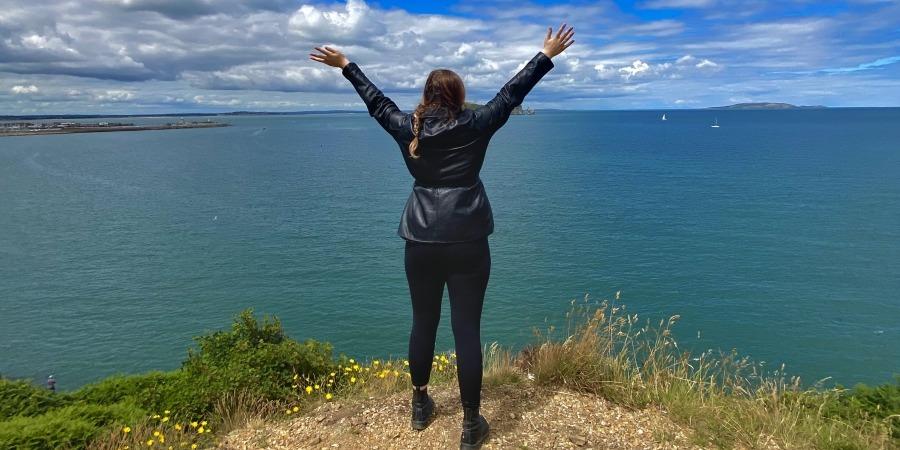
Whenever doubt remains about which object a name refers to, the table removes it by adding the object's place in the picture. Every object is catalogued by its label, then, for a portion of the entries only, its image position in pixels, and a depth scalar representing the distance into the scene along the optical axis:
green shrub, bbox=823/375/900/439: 5.73
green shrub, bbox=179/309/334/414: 5.54
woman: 3.75
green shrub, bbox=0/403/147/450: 4.38
